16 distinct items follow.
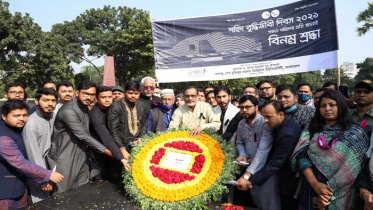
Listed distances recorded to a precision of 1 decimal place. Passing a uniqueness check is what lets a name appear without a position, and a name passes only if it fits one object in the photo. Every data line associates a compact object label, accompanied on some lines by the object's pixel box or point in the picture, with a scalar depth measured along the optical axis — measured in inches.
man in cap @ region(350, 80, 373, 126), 127.5
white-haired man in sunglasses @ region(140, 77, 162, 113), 185.2
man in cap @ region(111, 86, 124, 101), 189.2
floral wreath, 107.3
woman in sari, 95.1
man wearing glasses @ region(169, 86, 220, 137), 159.8
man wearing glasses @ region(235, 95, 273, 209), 117.5
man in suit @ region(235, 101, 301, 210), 110.9
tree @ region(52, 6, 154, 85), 929.0
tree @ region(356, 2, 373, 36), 559.1
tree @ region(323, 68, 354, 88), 1800.9
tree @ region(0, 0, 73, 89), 697.6
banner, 194.3
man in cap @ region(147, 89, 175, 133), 167.5
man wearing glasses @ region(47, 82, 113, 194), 137.3
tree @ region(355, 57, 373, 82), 1711.0
